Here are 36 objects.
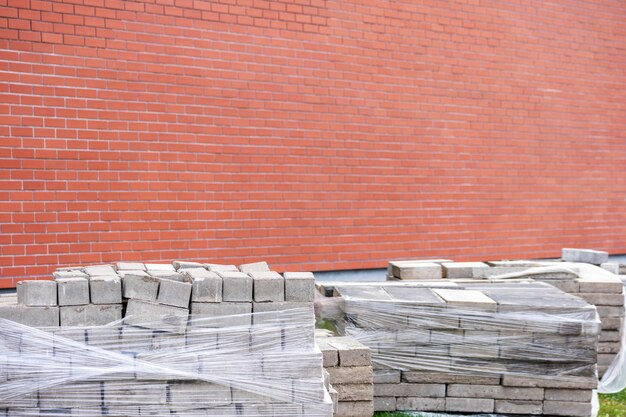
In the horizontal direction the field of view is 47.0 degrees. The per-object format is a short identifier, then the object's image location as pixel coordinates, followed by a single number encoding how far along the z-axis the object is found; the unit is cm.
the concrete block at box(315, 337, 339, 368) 553
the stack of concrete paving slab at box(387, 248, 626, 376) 763
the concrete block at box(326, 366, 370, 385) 554
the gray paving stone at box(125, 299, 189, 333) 481
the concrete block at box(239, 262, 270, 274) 544
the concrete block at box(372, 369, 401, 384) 630
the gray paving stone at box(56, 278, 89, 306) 471
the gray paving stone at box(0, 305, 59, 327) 467
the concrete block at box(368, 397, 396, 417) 632
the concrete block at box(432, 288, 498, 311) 637
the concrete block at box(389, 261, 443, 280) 770
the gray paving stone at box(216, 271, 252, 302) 491
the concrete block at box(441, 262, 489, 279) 782
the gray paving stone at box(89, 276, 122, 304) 478
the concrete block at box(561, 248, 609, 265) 907
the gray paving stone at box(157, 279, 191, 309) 484
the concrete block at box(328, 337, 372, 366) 557
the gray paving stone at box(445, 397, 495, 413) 639
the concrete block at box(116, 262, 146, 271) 529
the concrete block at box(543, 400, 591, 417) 648
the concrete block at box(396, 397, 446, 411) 635
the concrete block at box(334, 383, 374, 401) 555
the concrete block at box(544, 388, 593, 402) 649
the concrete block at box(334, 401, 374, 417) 557
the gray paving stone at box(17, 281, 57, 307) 466
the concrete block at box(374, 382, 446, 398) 632
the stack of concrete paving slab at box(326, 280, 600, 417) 632
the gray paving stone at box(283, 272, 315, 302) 501
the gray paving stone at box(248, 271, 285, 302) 495
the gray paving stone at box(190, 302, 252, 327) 488
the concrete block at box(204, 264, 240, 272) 533
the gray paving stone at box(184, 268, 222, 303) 488
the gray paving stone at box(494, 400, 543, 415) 643
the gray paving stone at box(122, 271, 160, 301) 481
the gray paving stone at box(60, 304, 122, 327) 474
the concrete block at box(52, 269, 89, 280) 498
